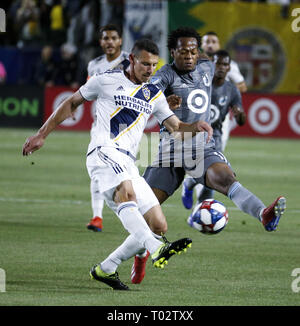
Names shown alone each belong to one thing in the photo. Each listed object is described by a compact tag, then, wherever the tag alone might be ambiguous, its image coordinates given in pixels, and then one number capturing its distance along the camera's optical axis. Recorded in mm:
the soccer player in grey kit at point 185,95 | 17453
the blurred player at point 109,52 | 23125
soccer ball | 16859
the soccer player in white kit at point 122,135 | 14820
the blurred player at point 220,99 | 23234
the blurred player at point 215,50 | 26625
